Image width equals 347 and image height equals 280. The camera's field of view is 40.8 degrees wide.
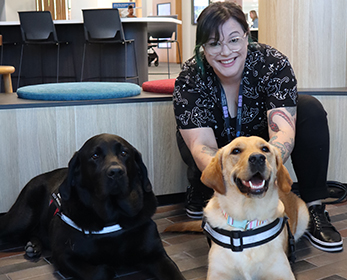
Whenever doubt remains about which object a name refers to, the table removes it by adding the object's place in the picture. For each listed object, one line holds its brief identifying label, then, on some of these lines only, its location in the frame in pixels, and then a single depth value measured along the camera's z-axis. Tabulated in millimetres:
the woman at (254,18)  12117
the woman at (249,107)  2248
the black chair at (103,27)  6574
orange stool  3846
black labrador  1914
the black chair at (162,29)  9555
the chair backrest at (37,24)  6797
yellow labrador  1763
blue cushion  2793
